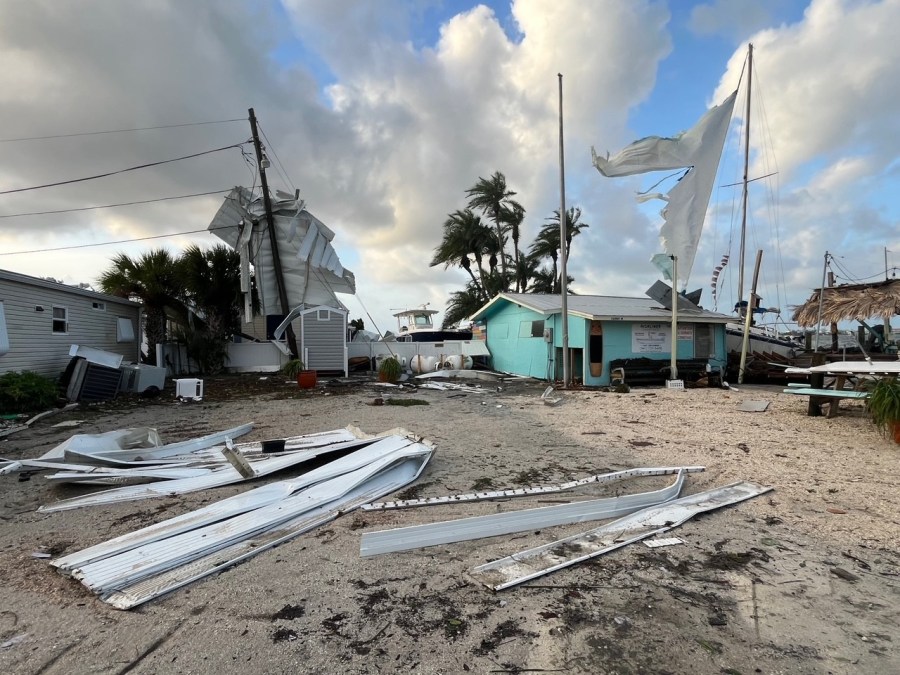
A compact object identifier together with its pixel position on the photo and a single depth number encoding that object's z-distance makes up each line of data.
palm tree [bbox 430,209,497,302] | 33.12
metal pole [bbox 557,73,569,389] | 14.75
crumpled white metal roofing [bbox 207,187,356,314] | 18.42
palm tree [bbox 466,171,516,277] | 32.97
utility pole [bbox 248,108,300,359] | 17.98
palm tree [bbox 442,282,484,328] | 33.72
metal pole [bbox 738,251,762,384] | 15.05
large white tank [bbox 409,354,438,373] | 19.92
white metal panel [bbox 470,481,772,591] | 2.86
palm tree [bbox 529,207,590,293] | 32.97
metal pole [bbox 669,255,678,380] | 14.12
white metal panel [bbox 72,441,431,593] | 2.79
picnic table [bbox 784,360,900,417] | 7.00
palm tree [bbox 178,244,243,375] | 18.25
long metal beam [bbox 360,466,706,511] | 4.12
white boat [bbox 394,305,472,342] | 27.55
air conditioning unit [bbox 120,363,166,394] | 13.02
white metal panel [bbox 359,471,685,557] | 3.27
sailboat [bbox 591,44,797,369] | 13.03
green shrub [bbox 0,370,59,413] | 9.59
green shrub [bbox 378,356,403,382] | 16.50
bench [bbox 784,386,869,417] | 7.13
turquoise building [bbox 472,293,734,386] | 15.48
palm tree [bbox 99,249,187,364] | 17.38
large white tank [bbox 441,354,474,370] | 19.93
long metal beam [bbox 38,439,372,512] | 4.22
